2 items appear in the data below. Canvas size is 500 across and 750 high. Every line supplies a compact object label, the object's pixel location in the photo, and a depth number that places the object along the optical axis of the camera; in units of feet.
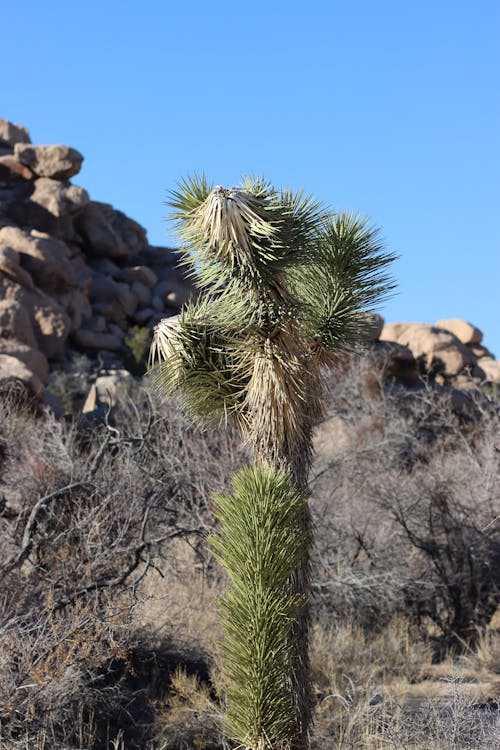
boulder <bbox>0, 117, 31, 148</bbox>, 128.77
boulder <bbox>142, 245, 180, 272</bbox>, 125.08
